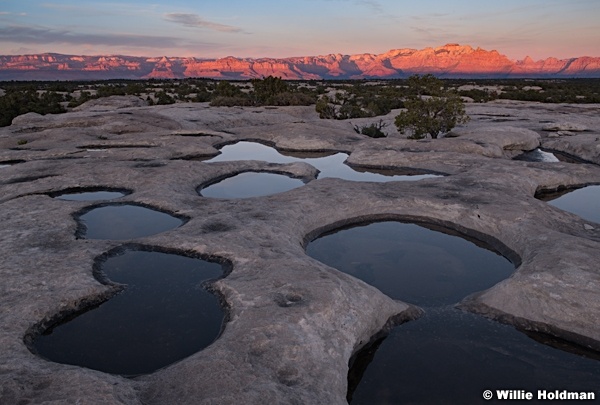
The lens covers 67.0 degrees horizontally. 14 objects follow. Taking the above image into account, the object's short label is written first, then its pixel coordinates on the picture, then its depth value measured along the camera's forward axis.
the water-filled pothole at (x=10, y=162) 21.47
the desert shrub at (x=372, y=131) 33.06
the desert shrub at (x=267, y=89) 49.88
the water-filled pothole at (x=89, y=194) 15.89
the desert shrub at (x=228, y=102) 45.06
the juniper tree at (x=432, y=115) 29.94
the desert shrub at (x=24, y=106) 38.33
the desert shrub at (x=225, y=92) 54.66
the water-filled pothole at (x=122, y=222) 12.56
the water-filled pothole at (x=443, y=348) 7.40
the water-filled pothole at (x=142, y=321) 7.45
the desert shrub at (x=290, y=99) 49.28
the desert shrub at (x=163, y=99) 52.62
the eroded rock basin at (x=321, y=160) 20.26
